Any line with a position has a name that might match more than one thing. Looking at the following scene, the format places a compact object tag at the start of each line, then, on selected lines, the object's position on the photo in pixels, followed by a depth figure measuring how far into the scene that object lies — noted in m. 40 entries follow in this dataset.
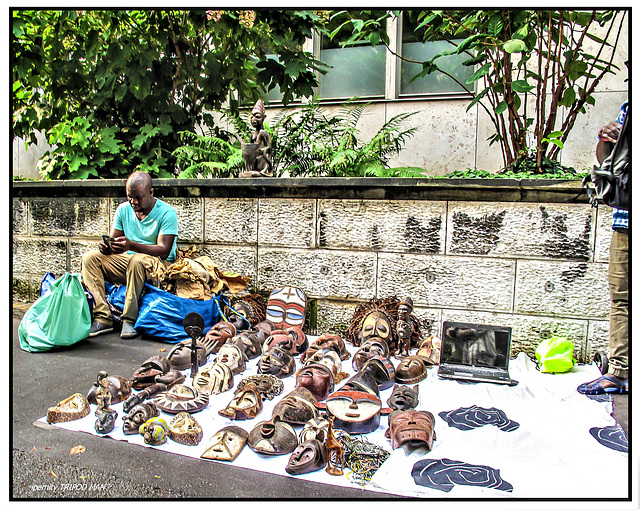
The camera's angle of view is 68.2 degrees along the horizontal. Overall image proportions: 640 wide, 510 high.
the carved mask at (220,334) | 4.04
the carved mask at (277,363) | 3.52
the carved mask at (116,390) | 2.98
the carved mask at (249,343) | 3.91
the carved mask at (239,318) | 4.73
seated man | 4.72
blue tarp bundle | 4.62
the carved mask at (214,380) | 3.20
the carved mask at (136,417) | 2.64
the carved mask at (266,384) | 3.17
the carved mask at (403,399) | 2.99
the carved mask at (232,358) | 3.55
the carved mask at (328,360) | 3.50
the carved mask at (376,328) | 4.24
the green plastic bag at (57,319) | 4.15
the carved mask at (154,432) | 2.52
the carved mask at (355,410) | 2.67
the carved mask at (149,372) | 3.27
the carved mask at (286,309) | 4.75
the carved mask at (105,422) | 2.65
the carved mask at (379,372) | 3.33
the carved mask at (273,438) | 2.42
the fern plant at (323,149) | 5.86
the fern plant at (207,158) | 6.09
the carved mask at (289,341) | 4.01
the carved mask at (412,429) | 2.48
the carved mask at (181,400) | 2.88
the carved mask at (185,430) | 2.55
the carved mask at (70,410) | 2.80
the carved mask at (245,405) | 2.85
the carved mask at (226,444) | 2.40
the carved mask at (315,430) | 2.43
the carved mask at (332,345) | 3.96
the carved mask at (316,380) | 3.07
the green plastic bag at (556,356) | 3.92
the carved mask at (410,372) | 3.53
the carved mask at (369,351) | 3.58
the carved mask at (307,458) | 2.26
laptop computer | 3.77
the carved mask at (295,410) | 2.68
